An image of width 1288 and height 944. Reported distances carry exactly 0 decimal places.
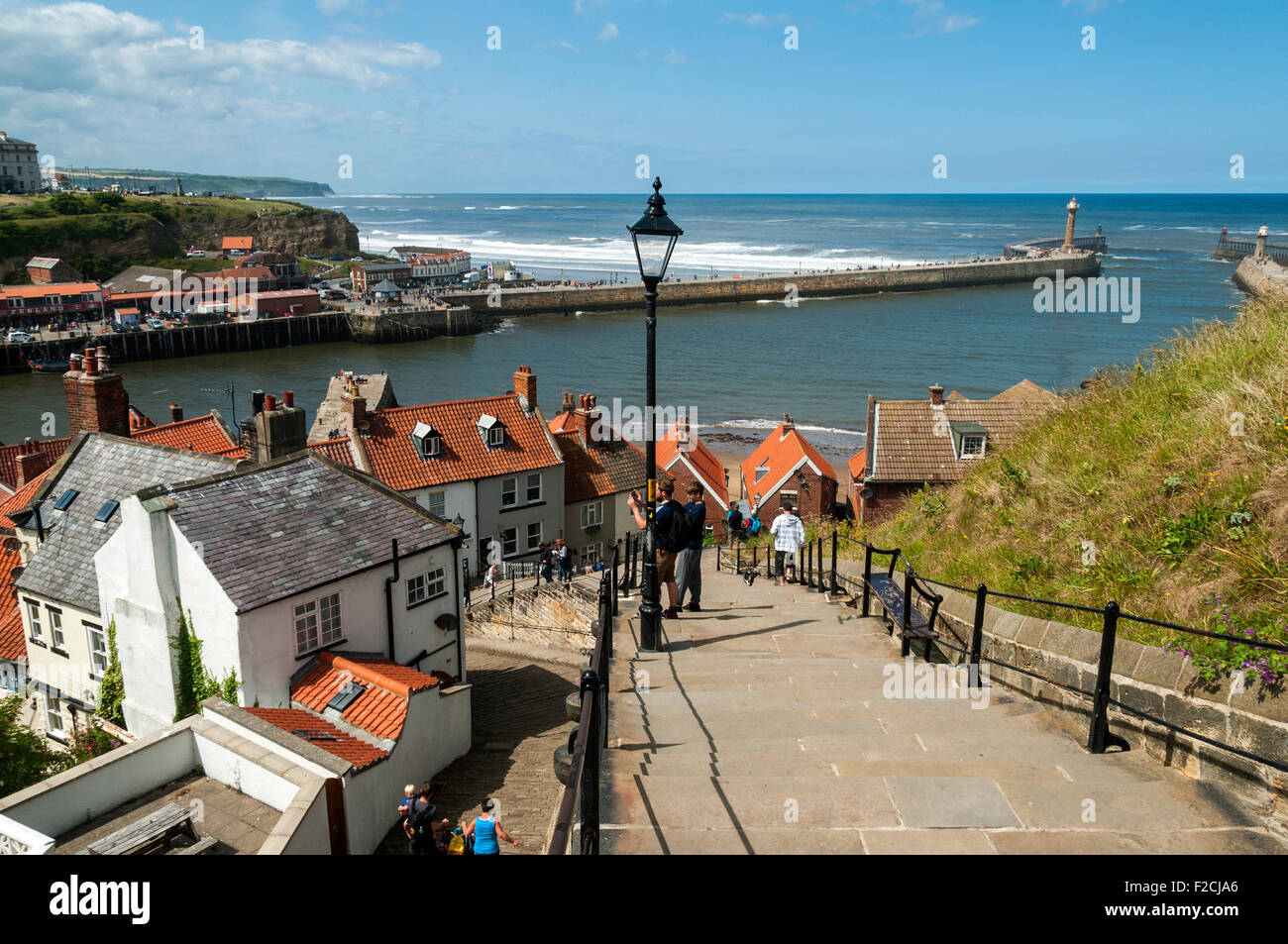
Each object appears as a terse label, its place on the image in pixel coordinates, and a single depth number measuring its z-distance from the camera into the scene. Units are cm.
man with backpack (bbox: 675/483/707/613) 1277
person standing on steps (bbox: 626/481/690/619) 1226
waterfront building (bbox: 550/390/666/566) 3816
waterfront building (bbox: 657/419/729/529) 4109
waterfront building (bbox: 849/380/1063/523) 3375
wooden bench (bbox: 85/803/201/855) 1132
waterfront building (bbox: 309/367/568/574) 3303
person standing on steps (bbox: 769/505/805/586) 1659
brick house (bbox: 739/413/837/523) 4050
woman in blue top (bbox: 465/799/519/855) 860
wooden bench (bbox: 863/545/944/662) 1012
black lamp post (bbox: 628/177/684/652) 985
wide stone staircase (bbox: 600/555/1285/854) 569
